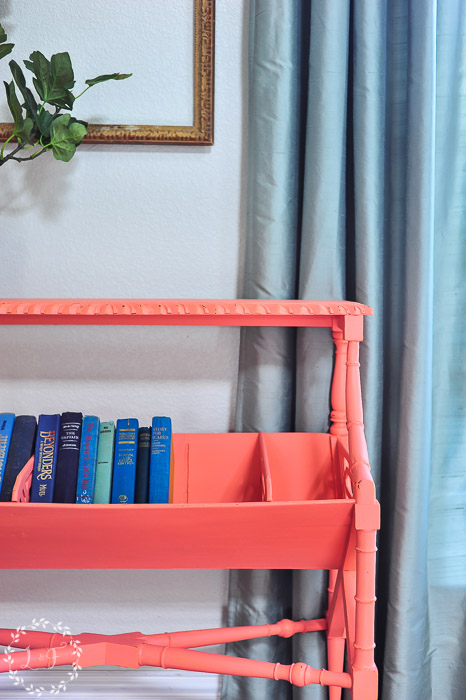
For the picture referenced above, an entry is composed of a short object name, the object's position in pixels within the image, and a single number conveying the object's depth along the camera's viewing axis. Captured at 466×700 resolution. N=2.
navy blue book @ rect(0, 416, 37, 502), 0.98
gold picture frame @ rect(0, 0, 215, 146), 1.21
